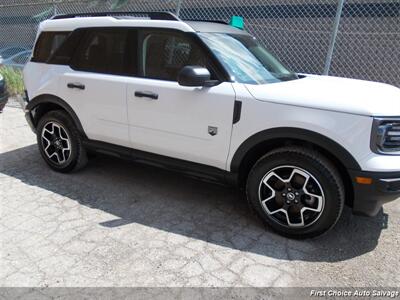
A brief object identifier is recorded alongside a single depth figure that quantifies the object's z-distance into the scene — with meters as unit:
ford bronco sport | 3.02
